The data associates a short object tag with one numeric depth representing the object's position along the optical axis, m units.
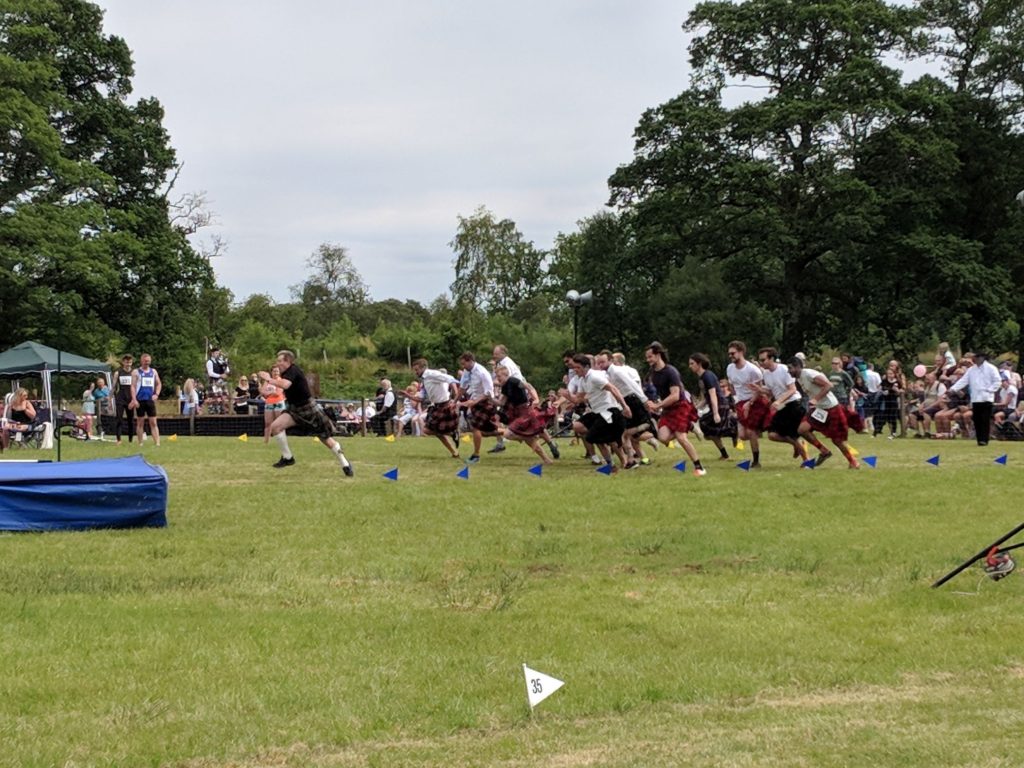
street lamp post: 30.67
